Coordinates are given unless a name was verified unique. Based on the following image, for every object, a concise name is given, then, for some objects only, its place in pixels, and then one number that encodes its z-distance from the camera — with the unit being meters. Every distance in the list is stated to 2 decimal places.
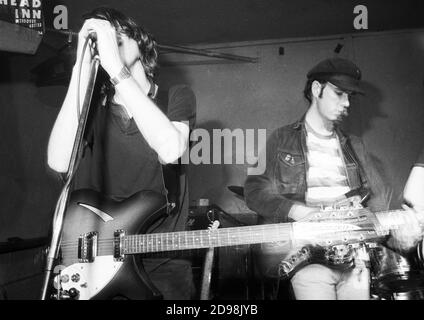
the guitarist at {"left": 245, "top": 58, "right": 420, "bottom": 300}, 0.96
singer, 0.85
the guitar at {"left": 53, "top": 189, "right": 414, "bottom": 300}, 0.92
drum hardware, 0.94
